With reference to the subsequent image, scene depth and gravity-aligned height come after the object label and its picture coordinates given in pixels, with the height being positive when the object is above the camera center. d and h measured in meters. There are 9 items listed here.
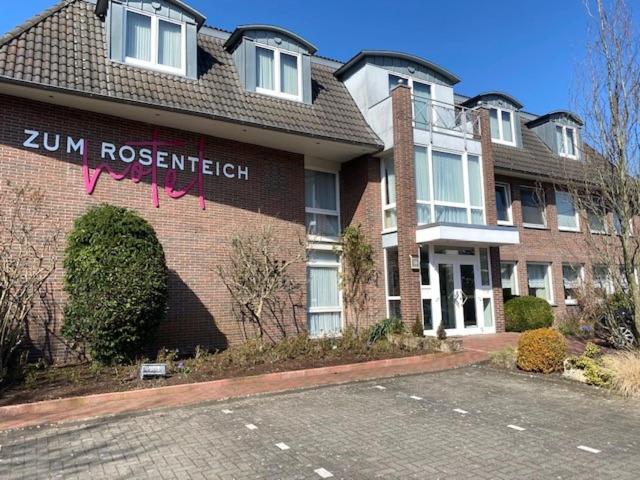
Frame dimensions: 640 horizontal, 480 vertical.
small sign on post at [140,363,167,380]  8.30 -1.07
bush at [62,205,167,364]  8.85 +0.38
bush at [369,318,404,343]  12.69 -0.70
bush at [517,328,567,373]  9.41 -1.01
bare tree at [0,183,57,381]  8.32 +0.95
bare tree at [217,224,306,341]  11.58 +0.60
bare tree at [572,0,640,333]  9.45 +2.05
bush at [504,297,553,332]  15.23 -0.46
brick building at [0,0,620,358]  10.66 +3.81
